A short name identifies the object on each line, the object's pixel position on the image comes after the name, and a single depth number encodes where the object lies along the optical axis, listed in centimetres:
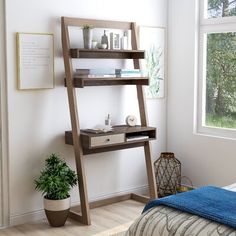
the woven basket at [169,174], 476
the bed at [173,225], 243
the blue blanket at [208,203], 250
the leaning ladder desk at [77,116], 395
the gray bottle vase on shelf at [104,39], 417
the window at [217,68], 451
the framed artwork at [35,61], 385
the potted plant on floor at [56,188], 381
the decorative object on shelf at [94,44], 411
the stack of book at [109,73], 405
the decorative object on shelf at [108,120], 434
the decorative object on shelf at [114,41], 422
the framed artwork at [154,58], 476
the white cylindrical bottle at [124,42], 430
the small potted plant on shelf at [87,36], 402
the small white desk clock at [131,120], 448
